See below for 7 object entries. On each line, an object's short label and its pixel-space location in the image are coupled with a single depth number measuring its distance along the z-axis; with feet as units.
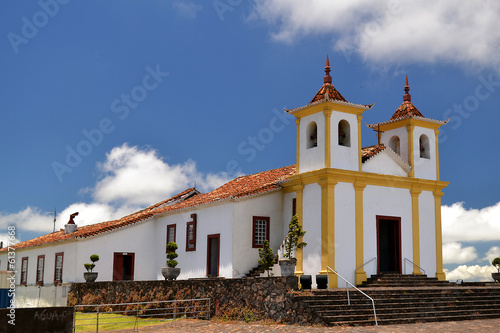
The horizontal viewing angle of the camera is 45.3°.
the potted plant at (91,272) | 96.10
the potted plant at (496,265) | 88.38
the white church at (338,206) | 76.79
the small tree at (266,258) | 75.87
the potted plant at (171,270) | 78.79
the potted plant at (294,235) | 69.92
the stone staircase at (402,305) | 58.80
